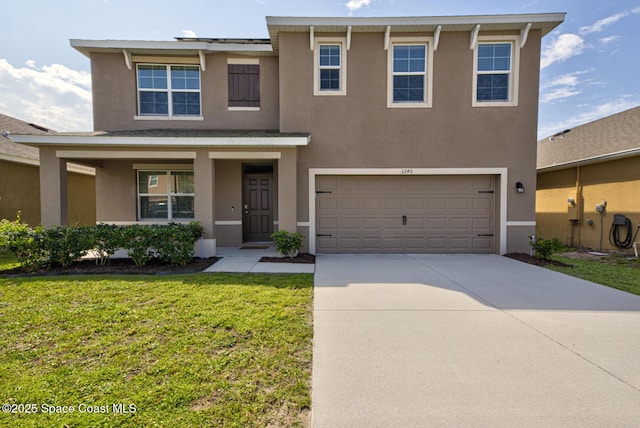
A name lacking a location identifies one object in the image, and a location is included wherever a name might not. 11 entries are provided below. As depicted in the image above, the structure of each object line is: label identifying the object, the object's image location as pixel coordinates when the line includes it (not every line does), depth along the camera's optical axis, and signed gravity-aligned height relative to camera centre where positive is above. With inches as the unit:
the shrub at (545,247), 289.4 -42.1
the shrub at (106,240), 252.1 -32.2
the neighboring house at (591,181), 358.6 +34.2
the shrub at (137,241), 252.4 -33.1
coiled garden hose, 350.0 -37.2
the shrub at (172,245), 254.1 -36.5
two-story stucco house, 315.0 +83.4
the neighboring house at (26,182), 399.9 +30.8
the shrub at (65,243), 243.9 -34.6
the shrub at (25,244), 233.8 -33.6
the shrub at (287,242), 285.7 -37.6
